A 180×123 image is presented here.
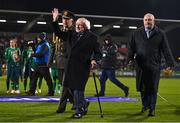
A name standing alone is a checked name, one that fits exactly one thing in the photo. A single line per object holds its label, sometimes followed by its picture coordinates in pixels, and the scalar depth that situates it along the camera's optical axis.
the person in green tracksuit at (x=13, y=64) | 15.27
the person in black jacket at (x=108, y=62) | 14.97
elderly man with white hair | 9.21
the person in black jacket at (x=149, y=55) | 9.85
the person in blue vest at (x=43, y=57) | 14.20
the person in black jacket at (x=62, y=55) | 9.66
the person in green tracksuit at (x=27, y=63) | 16.07
